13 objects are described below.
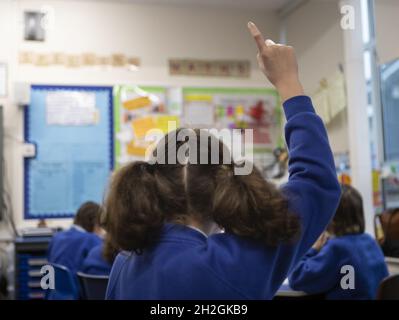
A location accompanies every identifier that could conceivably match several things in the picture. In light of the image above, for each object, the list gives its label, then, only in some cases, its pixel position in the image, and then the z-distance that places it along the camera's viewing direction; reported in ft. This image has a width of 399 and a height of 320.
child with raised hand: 2.59
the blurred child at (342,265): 6.51
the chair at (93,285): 6.97
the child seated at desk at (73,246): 8.84
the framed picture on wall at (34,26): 12.56
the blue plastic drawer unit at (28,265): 11.25
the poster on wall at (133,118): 13.07
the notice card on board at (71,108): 12.74
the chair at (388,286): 5.54
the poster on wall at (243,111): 13.55
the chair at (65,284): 7.39
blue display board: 12.61
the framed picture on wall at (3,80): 12.51
